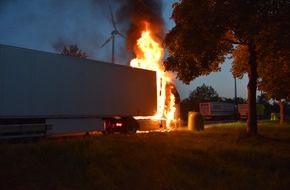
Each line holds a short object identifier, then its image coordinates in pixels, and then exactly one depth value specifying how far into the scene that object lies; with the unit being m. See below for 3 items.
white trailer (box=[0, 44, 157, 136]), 20.12
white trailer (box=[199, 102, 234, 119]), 67.19
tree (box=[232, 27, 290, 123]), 20.11
